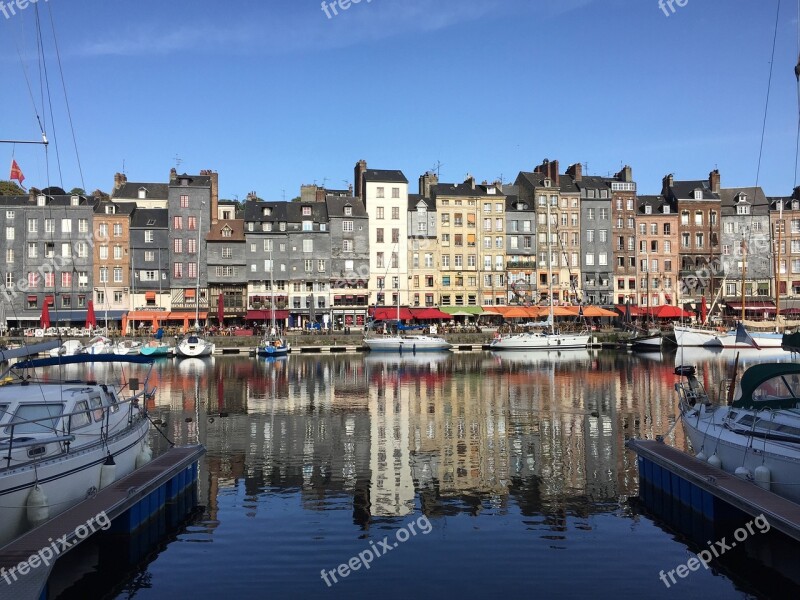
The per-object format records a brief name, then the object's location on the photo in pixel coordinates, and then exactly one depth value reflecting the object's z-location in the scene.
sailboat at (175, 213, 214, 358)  65.94
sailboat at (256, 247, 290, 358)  67.44
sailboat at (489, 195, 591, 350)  72.38
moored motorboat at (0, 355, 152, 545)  13.89
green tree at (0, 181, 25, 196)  97.19
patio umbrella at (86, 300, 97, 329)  71.44
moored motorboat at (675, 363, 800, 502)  16.12
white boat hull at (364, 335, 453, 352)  71.12
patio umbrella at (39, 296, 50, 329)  68.81
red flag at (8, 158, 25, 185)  28.10
